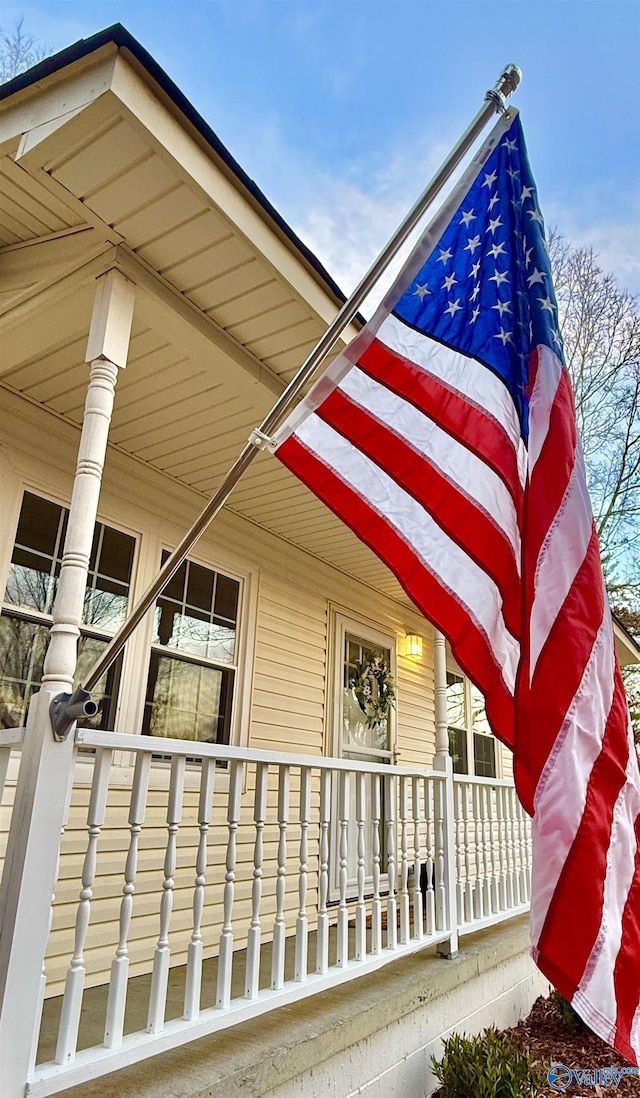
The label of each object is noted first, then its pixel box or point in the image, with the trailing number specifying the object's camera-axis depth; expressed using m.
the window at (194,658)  4.66
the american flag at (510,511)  1.81
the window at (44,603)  3.80
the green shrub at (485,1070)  3.21
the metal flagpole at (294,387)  1.98
